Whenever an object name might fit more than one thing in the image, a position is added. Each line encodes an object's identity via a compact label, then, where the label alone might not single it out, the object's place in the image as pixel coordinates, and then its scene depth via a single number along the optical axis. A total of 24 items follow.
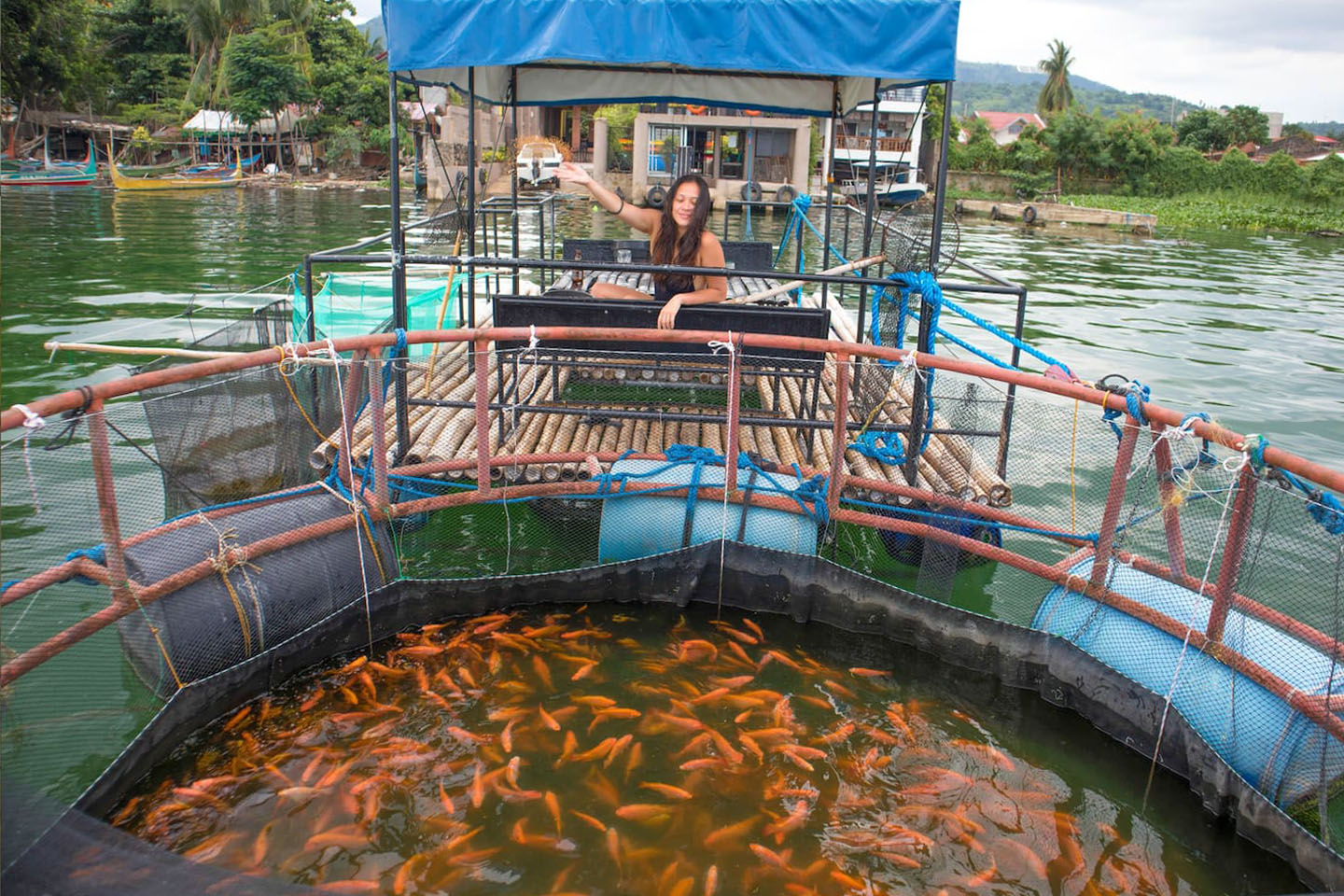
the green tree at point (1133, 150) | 58.41
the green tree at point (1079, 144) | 58.78
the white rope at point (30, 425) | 3.65
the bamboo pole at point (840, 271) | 7.38
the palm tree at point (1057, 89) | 100.50
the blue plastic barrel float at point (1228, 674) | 4.32
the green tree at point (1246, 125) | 68.44
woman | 7.32
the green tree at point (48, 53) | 46.81
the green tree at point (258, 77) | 56.28
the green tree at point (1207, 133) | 68.31
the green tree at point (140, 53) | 63.56
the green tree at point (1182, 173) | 57.94
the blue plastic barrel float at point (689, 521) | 6.35
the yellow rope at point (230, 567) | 4.96
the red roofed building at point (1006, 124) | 112.47
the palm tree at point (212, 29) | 61.75
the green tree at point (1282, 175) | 53.25
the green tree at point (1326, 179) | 51.19
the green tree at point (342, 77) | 61.09
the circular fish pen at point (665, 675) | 4.26
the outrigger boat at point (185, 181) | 44.56
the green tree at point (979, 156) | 63.28
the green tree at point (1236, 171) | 55.91
